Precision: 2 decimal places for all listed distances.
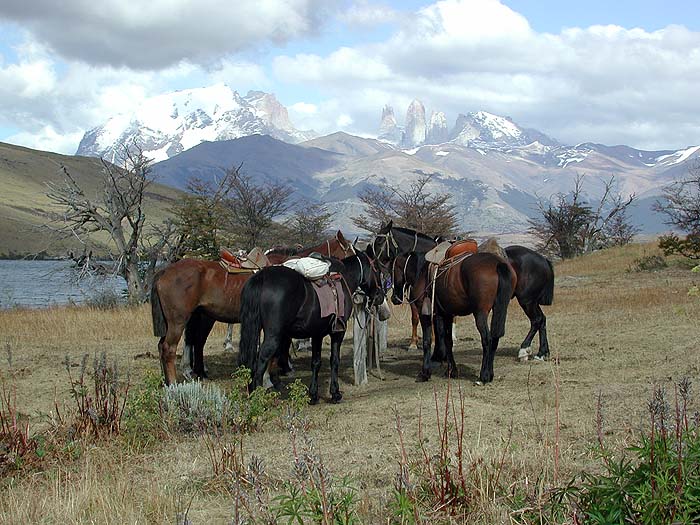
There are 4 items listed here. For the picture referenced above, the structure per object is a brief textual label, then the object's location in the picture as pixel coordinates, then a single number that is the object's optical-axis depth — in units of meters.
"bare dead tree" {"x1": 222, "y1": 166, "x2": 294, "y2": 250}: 41.59
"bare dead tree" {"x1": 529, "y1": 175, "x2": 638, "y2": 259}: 53.97
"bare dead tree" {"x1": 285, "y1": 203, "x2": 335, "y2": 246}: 49.22
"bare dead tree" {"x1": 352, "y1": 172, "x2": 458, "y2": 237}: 49.62
